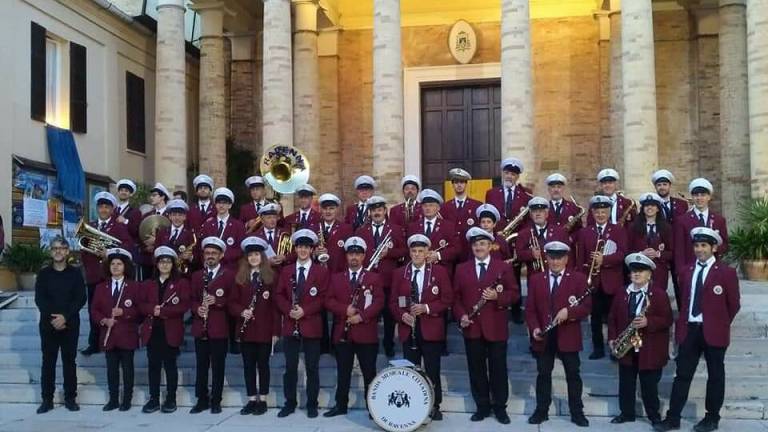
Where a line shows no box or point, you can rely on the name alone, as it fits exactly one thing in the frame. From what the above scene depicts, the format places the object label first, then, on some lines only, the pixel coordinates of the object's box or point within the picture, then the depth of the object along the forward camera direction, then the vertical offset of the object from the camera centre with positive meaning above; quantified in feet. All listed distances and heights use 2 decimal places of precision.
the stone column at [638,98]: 56.44 +9.64
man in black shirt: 32.07 -2.50
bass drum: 26.40 -4.84
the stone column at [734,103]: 64.85 +10.75
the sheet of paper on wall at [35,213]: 57.58 +2.56
